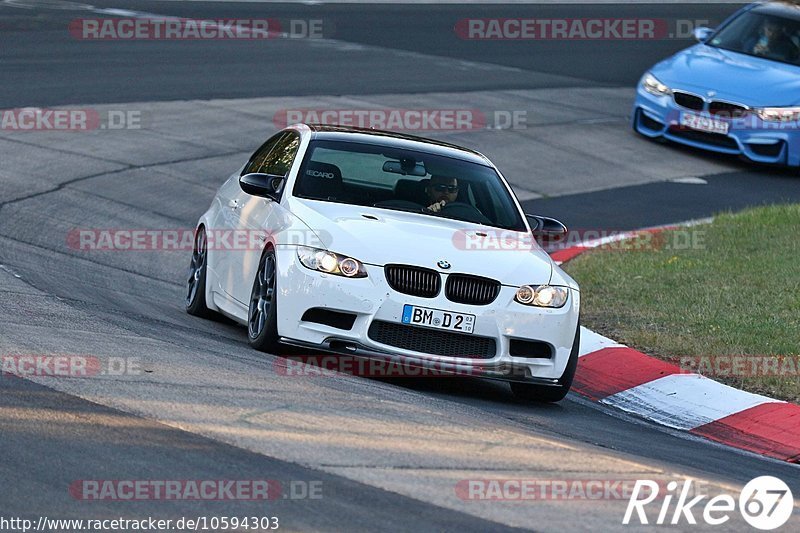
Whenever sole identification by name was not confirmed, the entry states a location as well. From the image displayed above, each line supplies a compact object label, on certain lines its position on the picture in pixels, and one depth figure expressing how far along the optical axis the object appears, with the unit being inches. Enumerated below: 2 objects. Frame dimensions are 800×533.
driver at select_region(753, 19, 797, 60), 1608.0
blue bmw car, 1514.5
